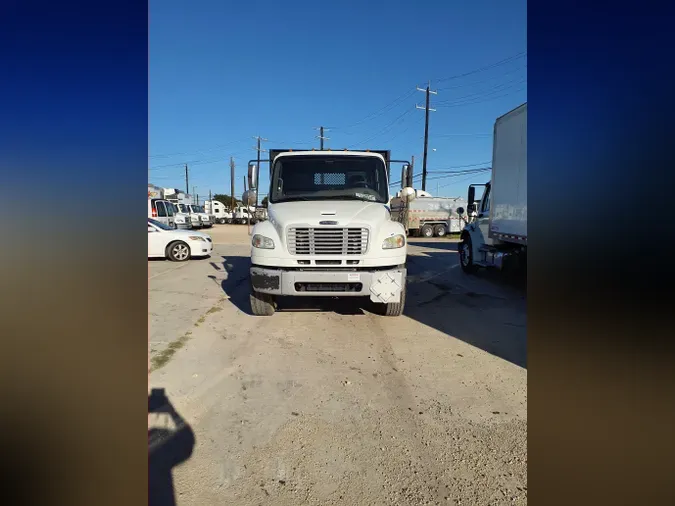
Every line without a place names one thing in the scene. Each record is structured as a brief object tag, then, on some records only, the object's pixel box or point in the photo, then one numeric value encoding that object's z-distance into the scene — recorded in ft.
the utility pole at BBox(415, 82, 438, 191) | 105.60
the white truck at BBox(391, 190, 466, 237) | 87.76
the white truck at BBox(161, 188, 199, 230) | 69.72
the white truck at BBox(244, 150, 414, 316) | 16.37
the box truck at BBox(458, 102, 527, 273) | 22.66
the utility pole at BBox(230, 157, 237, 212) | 175.22
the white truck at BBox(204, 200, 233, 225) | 143.50
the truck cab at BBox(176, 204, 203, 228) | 86.06
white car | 39.11
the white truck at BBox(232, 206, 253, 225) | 138.10
